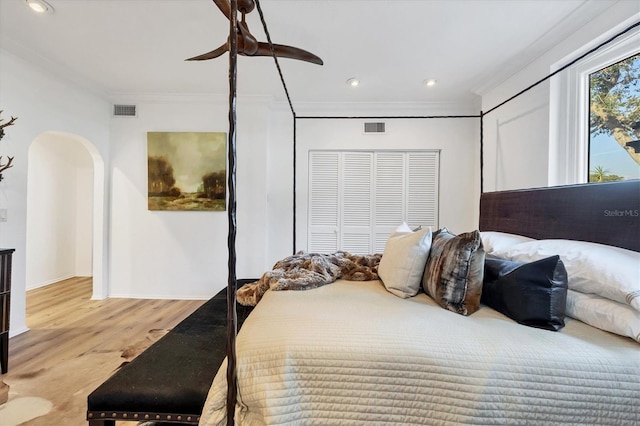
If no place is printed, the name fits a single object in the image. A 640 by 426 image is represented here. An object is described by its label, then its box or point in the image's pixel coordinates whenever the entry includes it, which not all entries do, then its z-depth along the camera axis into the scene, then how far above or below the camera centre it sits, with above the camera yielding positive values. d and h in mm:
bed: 922 -535
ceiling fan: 1410 +1048
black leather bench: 1025 -709
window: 1788 +831
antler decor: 2248 +645
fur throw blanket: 1695 -428
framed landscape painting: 3477 +540
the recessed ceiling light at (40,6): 1868 +1485
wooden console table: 1982 -721
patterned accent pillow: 1332 -323
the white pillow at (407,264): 1571 -319
